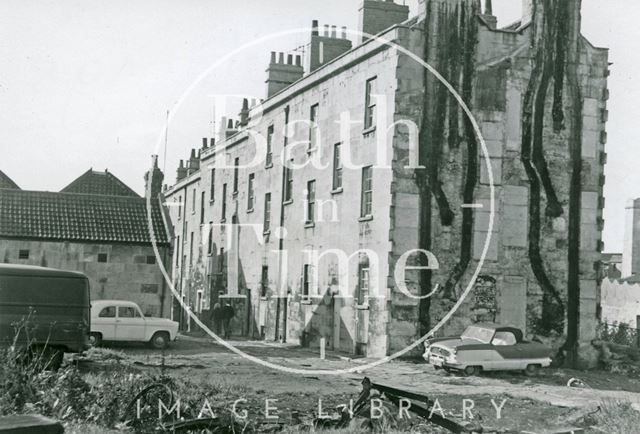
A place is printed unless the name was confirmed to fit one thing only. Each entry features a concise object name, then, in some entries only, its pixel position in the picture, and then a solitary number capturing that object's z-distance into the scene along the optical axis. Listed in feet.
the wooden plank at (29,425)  19.89
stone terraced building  80.59
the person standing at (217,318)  118.62
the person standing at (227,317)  116.26
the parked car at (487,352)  67.77
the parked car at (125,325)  81.66
